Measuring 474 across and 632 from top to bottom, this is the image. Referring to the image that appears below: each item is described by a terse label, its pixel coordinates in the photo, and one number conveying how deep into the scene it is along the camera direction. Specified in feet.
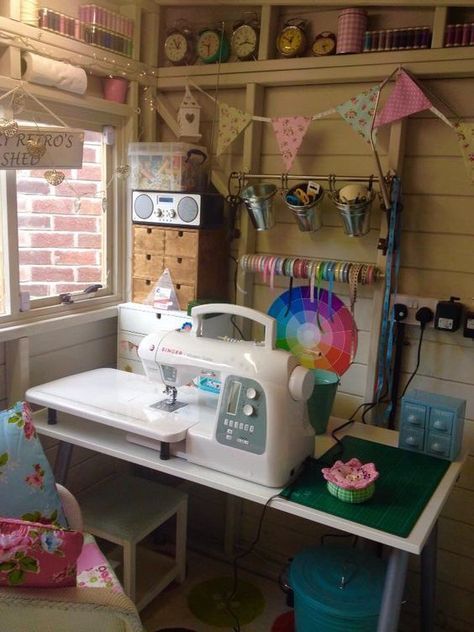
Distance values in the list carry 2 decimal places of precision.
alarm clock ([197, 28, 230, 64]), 7.47
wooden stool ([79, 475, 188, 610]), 6.80
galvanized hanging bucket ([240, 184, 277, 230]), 6.96
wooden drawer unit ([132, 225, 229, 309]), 7.41
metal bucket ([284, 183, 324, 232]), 6.66
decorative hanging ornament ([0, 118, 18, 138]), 5.88
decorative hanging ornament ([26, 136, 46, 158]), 6.12
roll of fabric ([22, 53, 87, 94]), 6.26
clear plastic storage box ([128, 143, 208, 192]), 7.45
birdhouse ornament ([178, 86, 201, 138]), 7.63
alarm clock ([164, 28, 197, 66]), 7.72
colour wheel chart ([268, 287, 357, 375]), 7.27
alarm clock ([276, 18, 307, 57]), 6.91
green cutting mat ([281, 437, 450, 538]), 4.80
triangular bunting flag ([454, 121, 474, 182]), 6.02
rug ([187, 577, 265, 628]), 7.22
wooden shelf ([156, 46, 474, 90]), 6.10
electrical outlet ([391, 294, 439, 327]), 6.61
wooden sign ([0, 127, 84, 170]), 5.99
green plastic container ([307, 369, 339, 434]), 6.29
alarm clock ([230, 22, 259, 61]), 7.24
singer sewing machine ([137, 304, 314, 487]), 5.22
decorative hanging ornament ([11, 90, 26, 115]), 6.27
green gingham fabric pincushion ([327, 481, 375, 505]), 4.98
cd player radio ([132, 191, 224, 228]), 7.29
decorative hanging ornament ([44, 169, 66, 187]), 6.54
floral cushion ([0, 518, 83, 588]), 3.78
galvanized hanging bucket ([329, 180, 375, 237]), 6.37
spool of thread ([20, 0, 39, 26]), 6.18
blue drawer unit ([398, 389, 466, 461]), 5.85
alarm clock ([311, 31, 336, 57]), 6.74
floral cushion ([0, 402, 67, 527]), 5.17
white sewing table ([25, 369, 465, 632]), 4.70
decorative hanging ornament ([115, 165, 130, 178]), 7.64
